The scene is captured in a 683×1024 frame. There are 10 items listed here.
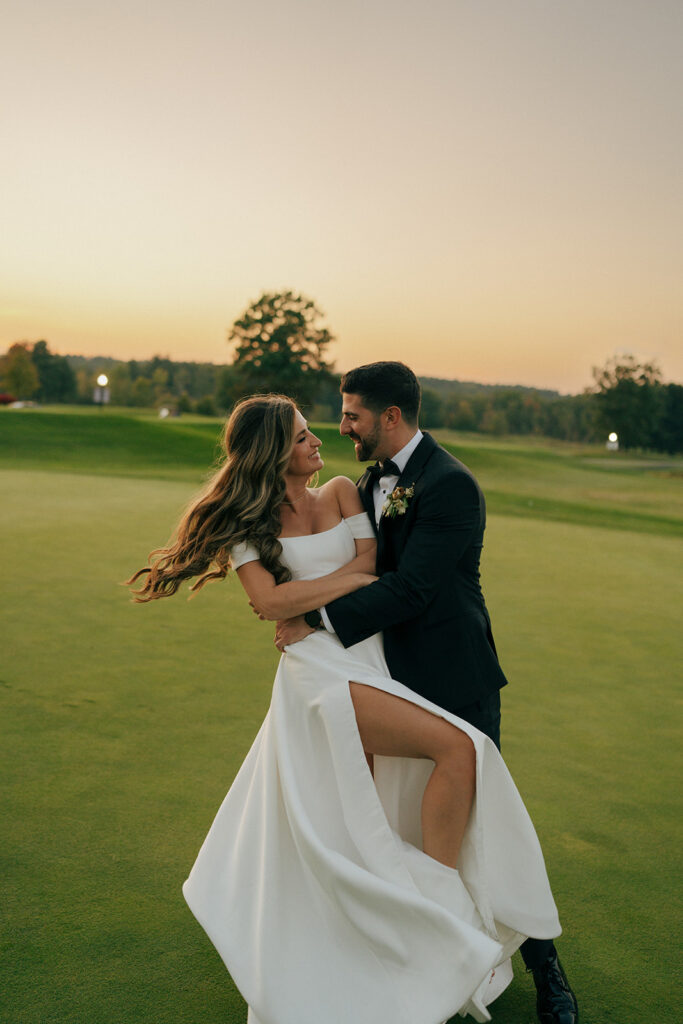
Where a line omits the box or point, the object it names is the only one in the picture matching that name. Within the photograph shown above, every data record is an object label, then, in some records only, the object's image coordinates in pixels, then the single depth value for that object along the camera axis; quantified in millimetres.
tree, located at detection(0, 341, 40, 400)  96312
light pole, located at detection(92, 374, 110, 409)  50781
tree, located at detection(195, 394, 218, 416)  84181
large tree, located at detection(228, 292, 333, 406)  67500
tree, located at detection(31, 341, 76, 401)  104125
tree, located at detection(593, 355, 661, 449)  71812
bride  2449
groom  2598
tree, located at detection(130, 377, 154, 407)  108312
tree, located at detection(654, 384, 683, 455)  71562
